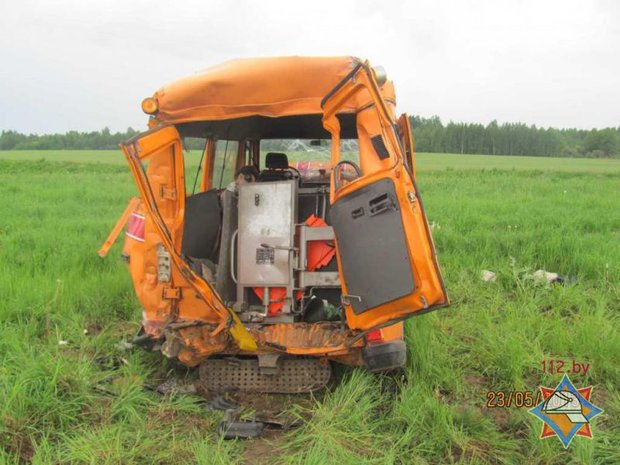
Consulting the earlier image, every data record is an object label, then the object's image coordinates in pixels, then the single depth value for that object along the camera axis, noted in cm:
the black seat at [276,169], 470
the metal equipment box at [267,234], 381
